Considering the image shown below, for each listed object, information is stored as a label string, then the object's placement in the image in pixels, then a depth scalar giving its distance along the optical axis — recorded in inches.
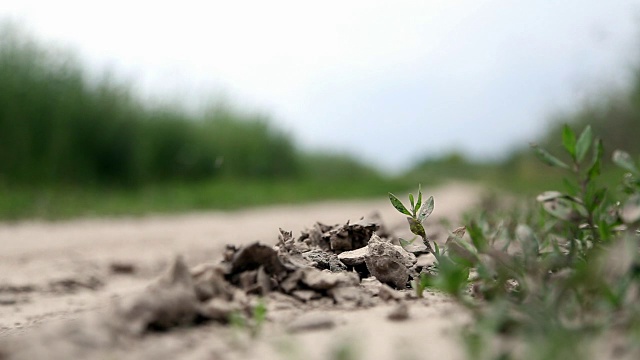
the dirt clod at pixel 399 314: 18.9
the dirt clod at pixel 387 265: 23.8
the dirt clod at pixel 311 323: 18.6
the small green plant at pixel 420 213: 24.9
